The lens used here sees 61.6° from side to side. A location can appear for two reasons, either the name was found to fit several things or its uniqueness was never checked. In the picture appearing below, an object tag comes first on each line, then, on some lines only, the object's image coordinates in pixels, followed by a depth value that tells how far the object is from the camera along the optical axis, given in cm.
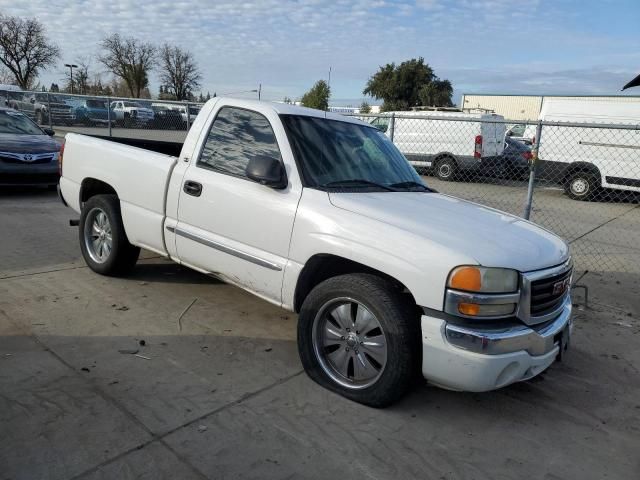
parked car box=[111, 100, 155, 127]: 1683
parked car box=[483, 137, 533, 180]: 1538
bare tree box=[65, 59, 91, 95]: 5572
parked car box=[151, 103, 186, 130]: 1543
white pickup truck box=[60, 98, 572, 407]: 300
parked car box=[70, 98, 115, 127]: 1802
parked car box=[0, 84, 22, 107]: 1892
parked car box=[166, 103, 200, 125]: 1411
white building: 5316
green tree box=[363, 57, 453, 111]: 5256
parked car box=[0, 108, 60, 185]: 902
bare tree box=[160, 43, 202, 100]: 5702
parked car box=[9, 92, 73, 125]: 1811
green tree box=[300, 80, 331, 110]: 5391
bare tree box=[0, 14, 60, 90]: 4747
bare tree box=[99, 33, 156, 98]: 5400
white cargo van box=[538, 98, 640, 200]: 1302
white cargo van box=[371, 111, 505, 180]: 1573
